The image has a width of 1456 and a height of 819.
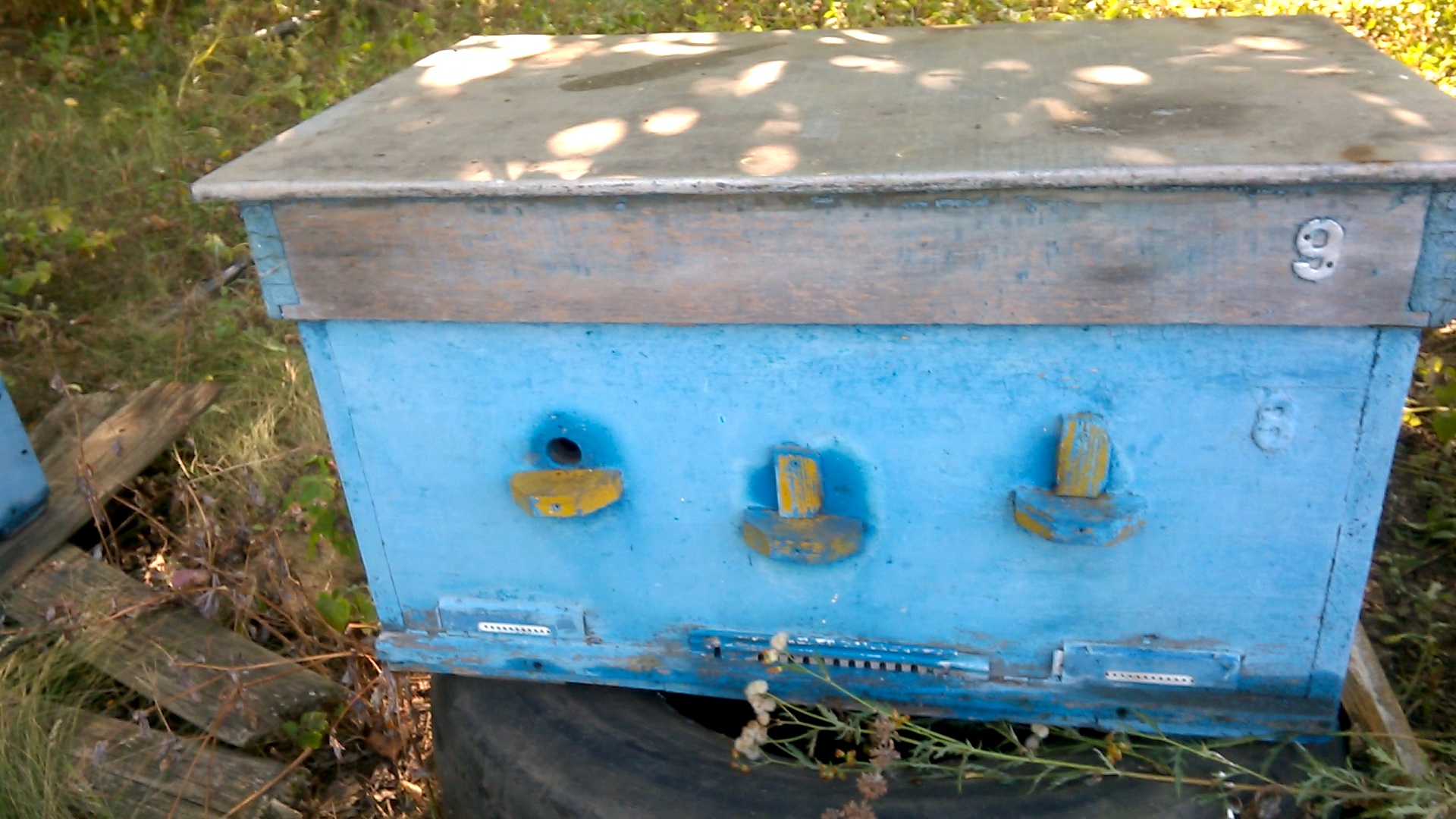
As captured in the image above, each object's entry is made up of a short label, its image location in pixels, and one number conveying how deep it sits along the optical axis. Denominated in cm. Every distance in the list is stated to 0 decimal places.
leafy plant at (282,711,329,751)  245
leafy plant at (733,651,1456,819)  162
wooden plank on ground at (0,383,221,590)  292
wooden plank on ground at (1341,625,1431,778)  189
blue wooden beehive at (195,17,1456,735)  138
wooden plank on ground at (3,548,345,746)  248
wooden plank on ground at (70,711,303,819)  228
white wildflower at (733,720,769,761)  177
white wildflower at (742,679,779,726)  175
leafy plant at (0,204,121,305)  416
